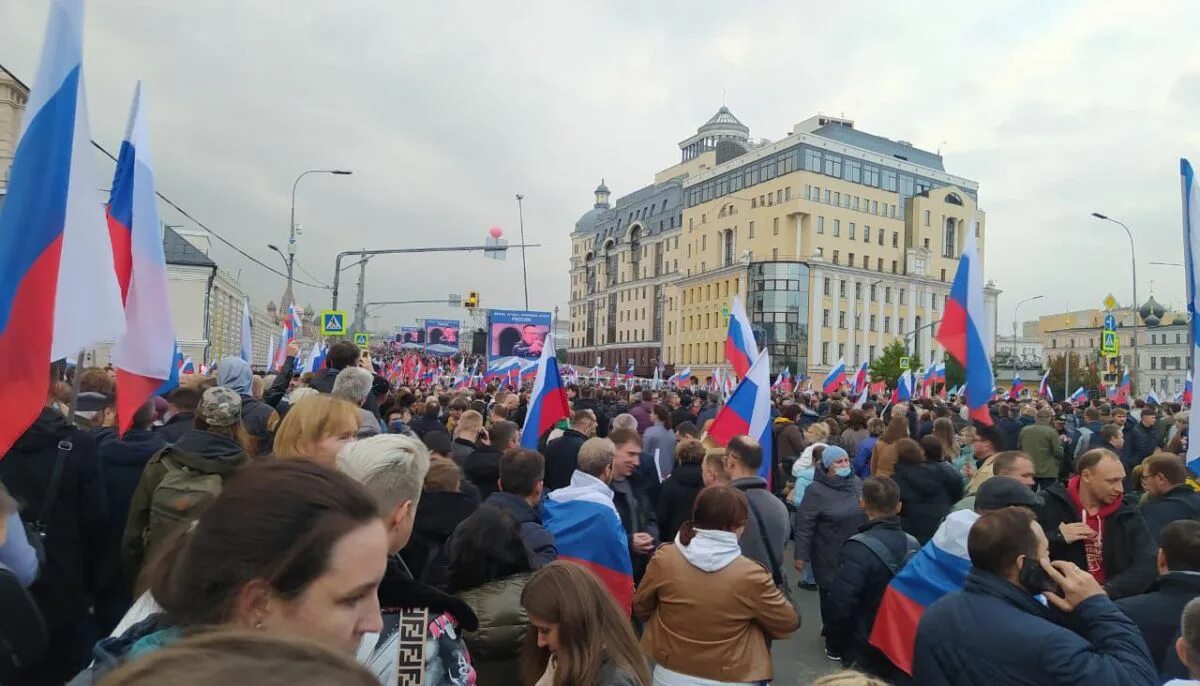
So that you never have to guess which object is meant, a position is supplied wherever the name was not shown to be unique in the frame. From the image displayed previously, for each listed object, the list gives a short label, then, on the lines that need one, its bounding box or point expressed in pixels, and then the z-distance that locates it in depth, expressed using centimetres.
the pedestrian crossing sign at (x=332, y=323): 1948
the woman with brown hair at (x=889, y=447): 787
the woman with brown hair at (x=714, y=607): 380
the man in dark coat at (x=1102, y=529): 457
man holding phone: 282
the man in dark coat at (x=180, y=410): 570
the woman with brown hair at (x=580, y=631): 273
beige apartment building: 7100
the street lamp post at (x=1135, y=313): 3215
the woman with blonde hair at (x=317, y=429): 346
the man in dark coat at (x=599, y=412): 1205
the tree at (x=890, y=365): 6190
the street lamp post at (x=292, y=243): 2064
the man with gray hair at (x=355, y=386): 539
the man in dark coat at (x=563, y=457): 778
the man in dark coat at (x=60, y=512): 402
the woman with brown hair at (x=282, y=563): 158
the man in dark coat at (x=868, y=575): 485
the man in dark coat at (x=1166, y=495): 539
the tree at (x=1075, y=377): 7412
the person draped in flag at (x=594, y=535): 495
